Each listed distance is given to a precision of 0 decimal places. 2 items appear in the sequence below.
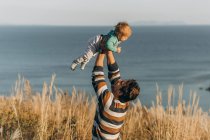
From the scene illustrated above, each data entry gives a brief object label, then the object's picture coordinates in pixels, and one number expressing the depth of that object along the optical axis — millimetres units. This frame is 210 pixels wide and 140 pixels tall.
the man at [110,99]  3855
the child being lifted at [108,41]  3951
